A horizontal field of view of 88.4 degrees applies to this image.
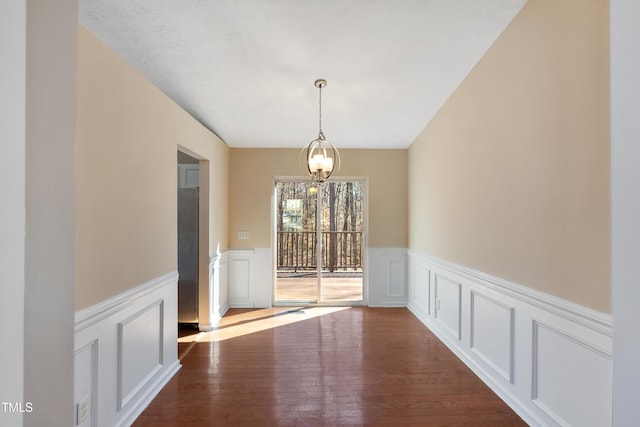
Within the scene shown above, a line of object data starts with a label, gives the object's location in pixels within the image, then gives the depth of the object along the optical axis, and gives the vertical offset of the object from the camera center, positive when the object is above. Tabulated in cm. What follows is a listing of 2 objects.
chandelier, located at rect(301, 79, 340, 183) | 313 +48
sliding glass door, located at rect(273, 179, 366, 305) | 517 -35
